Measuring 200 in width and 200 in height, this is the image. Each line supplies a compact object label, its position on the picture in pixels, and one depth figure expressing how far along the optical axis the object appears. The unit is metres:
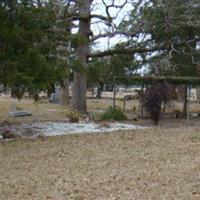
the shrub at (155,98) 19.56
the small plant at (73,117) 19.12
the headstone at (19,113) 22.78
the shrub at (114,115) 20.91
